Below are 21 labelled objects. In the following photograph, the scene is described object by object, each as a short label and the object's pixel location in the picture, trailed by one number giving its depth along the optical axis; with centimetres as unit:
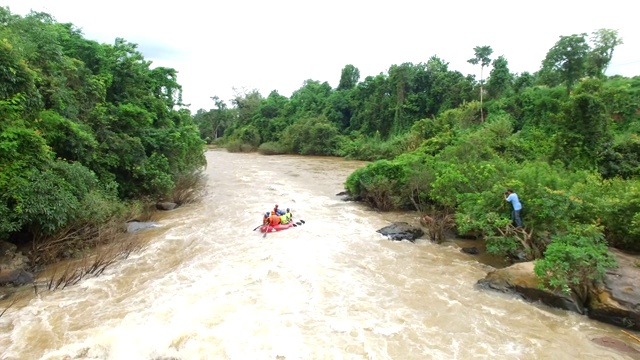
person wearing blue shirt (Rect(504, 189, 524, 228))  975
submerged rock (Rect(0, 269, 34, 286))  862
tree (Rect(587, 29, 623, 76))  2758
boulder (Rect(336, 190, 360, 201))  1994
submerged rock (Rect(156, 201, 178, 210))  1753
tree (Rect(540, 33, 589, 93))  2694
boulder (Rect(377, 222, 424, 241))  1309
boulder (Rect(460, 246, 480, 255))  1164
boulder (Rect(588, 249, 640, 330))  709
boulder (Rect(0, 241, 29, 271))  890
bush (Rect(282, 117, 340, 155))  4956
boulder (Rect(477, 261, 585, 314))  783
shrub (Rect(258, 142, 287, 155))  5562
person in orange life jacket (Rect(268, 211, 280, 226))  1409
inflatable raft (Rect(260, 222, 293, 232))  1380
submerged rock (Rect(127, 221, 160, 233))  1375
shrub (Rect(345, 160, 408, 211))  1725
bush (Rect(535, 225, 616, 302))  749
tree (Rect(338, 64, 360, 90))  6334
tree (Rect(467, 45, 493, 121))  3644
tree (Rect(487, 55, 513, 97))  3659
